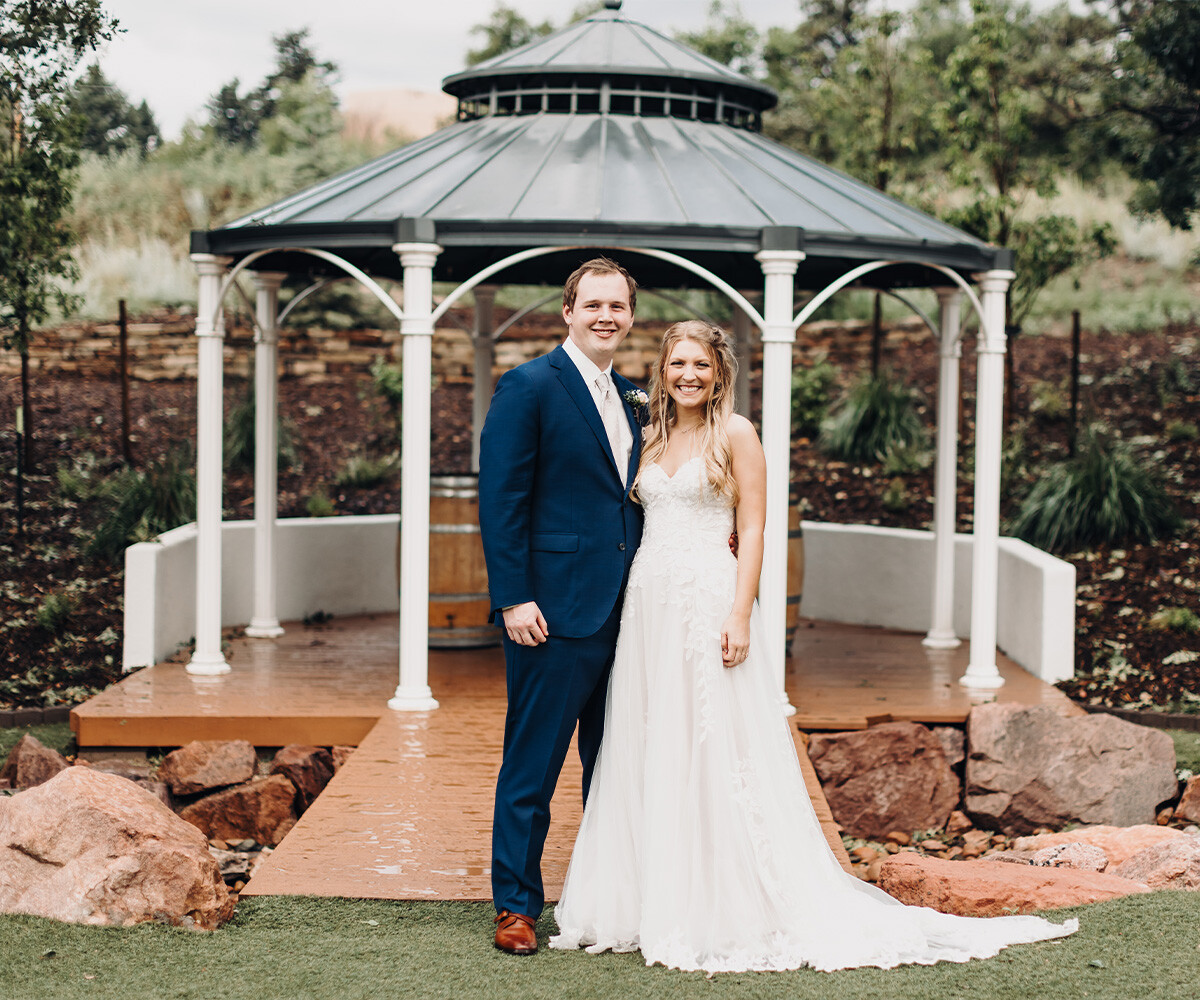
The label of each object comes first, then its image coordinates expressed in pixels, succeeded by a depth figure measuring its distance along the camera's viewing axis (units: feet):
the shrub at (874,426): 50.11
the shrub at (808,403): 52.75
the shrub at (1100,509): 38.50
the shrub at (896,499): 45.52
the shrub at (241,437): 45.62
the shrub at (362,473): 48.78
